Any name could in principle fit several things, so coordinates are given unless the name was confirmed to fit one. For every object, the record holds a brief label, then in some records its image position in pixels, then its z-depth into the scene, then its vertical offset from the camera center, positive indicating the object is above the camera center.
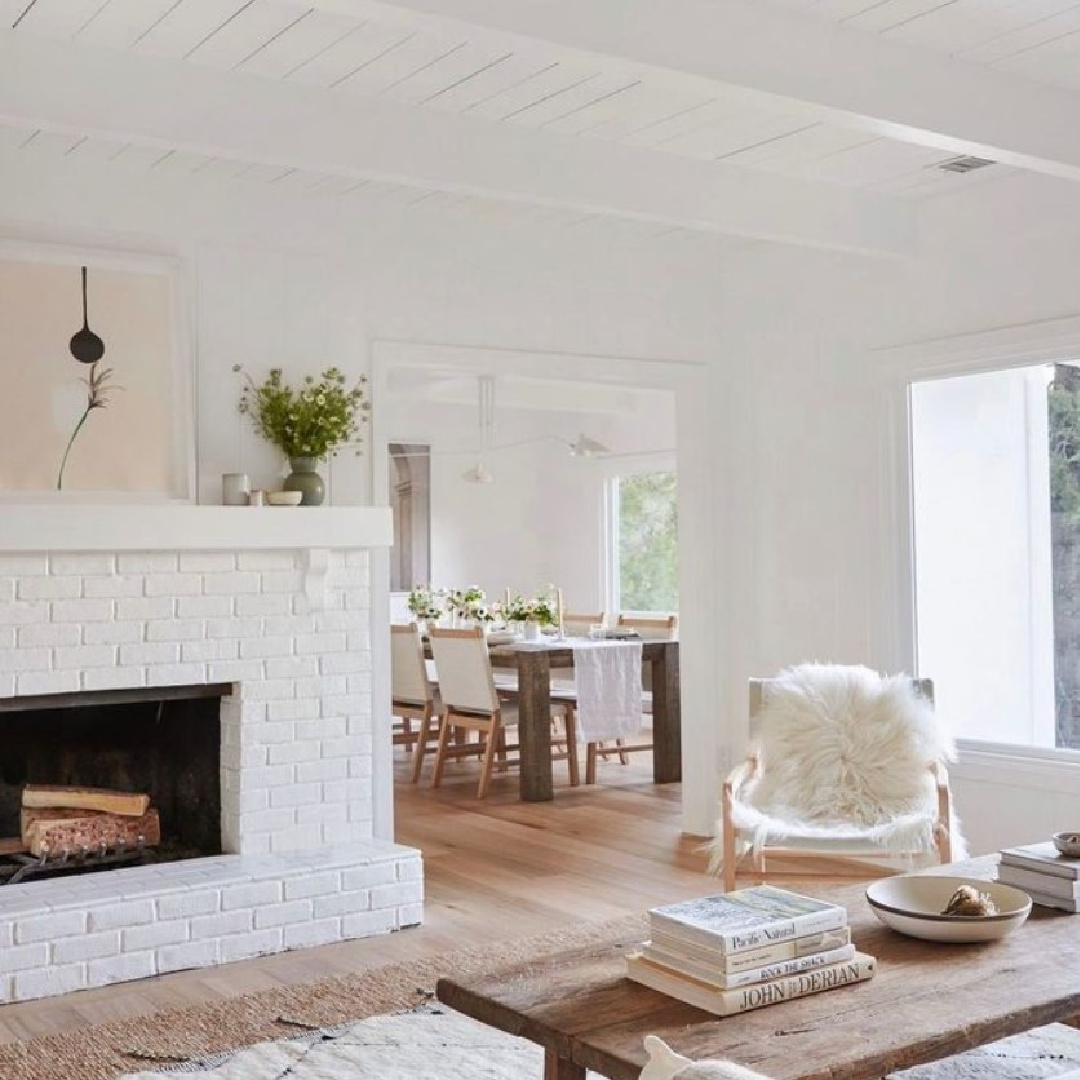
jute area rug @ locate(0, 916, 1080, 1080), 3.18 -1.14
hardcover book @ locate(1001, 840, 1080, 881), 2.81 -0.61
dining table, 6.75 -0.68
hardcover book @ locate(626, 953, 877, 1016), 2.22 -0.69
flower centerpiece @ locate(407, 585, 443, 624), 8.46 -0.21
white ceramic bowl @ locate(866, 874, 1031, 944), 2.54 -0.65
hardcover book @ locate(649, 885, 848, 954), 2.27 -0.60
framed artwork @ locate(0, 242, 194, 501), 4.25 +0.63
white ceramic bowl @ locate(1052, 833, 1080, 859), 2.88 -0.58
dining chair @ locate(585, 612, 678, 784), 7.21 -0.37
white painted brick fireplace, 3.98 -0.37
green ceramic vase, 4.59 +0.31
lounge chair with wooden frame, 4.00 -0.82
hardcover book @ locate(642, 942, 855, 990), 2.23 -0.66
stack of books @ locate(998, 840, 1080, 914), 2.80 -0.64
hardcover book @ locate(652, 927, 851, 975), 2.24 -0.63
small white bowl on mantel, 4.54 +0.25
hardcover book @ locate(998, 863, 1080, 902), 2.79 -0.65
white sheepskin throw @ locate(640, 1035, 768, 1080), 1.38 -0.54
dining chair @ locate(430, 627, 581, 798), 6.87 -0.67
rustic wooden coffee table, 2.06 -0.71
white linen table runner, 6.96 -0.60
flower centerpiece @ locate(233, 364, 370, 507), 4.59 +0.51
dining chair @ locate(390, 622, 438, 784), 7.37 -0.61
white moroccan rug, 3.16 -1.14
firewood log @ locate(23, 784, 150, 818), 4.42 -0.71
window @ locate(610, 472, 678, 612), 9.91 +0.20
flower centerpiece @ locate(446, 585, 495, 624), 7.77 -0.20
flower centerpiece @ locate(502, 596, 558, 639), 7.53 -0.24
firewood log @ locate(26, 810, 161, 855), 4.34 -0.82
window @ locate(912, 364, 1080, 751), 4.81 +0.05
